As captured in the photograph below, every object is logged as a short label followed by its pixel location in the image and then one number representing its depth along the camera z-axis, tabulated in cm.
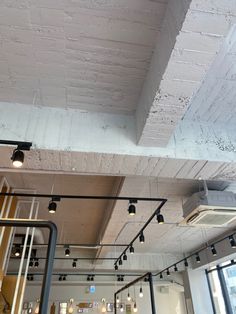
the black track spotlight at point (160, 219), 403
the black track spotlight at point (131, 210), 372
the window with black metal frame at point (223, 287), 796
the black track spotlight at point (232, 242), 599
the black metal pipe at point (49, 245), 108
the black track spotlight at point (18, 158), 225
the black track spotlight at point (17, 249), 656
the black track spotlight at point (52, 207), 369
